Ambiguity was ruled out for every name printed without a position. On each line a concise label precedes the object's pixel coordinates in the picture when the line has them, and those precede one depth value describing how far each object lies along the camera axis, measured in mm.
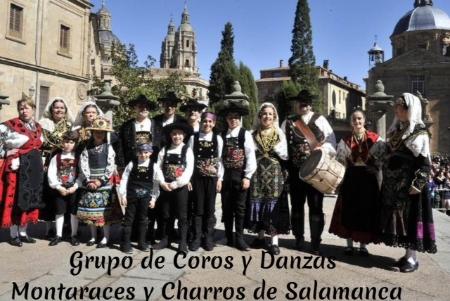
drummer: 5391
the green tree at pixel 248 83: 37250
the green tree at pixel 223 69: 42562
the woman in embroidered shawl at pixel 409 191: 4719
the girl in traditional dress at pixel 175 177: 5402
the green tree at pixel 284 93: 41250
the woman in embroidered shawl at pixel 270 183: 5430
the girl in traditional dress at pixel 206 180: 5512
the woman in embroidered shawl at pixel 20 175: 5633
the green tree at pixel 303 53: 47419
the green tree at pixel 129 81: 18984
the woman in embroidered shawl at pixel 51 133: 5980
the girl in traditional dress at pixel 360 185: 5168
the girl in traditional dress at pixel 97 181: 5512
